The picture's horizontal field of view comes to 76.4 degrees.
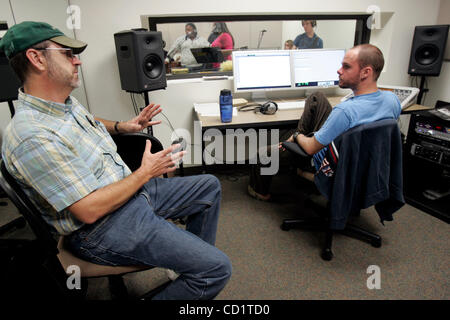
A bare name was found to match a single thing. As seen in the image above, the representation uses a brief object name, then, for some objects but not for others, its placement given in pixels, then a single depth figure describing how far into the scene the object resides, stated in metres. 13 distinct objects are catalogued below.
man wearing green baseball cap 0.90
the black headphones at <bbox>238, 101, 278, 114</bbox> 2.23
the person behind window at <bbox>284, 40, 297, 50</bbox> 4.56
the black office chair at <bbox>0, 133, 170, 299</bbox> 0.88
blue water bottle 1.95
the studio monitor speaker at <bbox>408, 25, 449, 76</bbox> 2.76
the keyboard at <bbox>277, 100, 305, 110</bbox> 2.43
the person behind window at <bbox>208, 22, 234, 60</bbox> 4.34
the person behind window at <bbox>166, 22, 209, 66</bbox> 4.15
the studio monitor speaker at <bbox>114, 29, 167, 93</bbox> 2.00
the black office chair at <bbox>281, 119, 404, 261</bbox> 1.40
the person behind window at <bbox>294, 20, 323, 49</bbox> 3.83
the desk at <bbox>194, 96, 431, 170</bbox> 1.96
